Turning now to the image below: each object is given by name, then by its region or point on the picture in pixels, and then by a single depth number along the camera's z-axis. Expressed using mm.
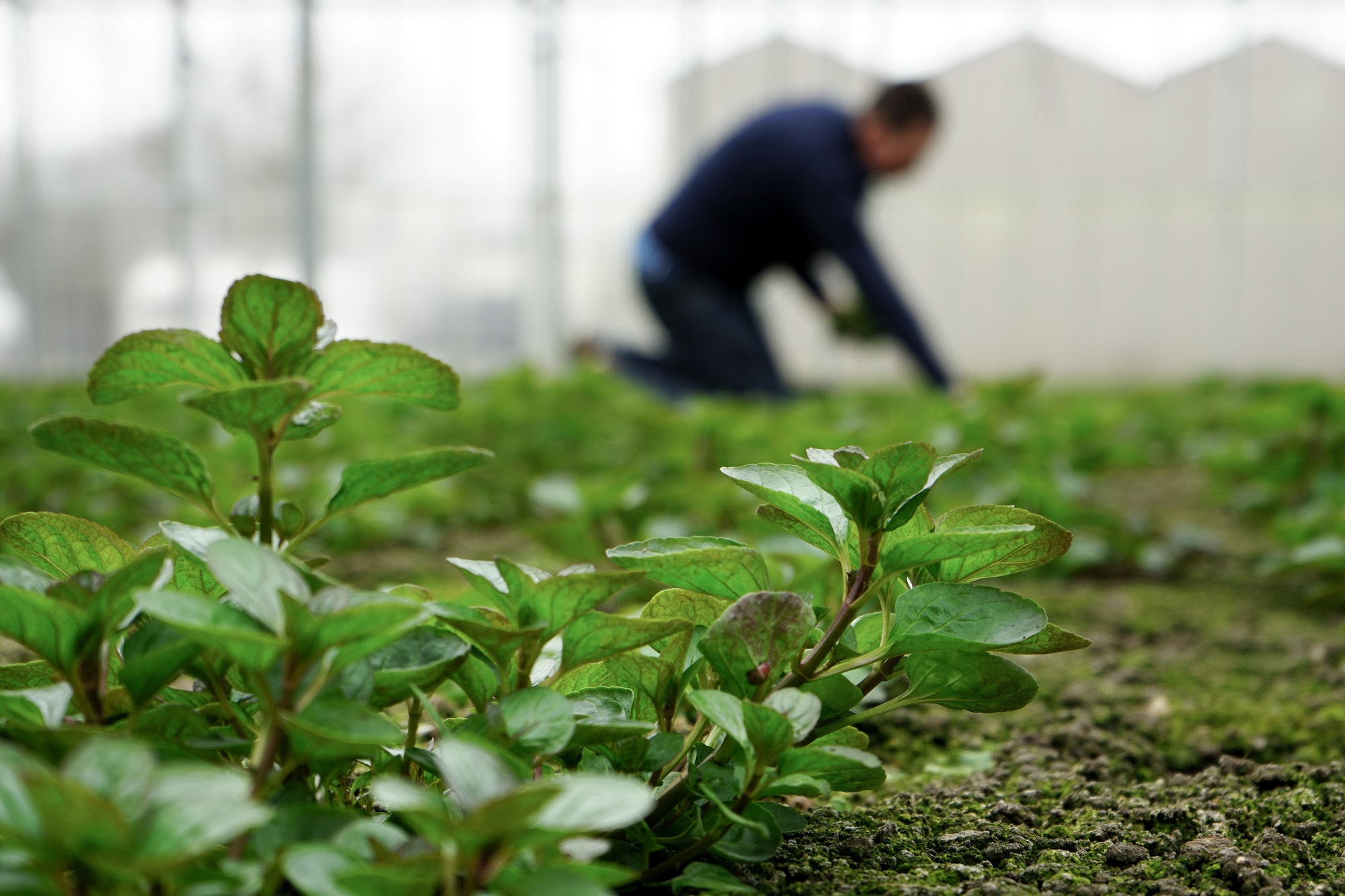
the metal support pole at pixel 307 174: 5453
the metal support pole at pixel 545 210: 8438
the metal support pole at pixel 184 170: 8055
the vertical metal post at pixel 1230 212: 9859
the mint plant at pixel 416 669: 384
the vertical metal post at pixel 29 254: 8516
